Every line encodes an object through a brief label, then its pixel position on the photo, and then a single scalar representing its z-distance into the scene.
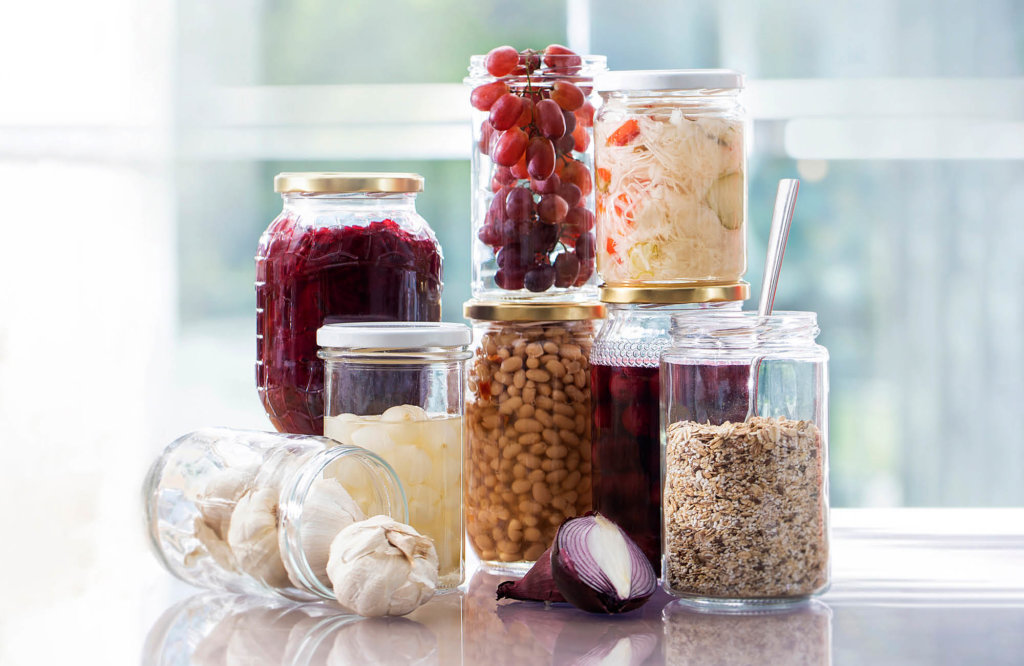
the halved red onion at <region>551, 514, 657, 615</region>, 1.40
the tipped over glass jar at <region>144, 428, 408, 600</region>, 1.40
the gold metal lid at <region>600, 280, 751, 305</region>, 1.46
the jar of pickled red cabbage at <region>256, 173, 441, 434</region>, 1.51
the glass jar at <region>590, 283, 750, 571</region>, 1.47
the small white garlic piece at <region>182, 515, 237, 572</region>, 1.44
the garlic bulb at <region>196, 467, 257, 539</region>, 1.43
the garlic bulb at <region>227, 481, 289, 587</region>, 1.41
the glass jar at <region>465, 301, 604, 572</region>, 1.49
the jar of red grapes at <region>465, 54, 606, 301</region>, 1.49
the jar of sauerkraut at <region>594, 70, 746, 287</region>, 1.46
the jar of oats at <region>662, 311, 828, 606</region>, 1.39
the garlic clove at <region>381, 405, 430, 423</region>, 1.45
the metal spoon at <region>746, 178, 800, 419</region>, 1.45
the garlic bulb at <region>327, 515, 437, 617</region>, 1.38
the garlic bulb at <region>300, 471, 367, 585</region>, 1.40
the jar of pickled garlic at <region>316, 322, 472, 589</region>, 1.44
